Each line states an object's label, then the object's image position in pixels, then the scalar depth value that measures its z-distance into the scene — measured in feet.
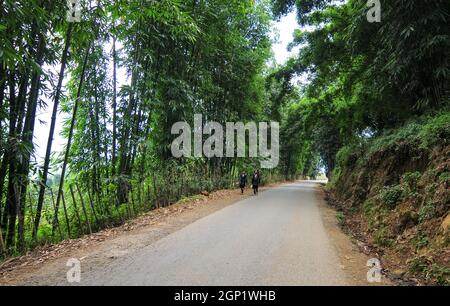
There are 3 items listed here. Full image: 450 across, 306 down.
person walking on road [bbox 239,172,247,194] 55.42
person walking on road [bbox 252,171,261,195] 54.49
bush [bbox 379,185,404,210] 24.22
